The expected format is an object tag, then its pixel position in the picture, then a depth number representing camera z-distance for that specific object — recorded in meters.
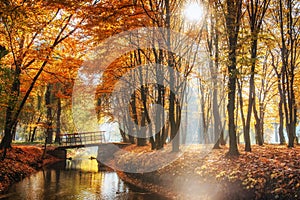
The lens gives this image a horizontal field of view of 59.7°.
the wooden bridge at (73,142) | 27.12
